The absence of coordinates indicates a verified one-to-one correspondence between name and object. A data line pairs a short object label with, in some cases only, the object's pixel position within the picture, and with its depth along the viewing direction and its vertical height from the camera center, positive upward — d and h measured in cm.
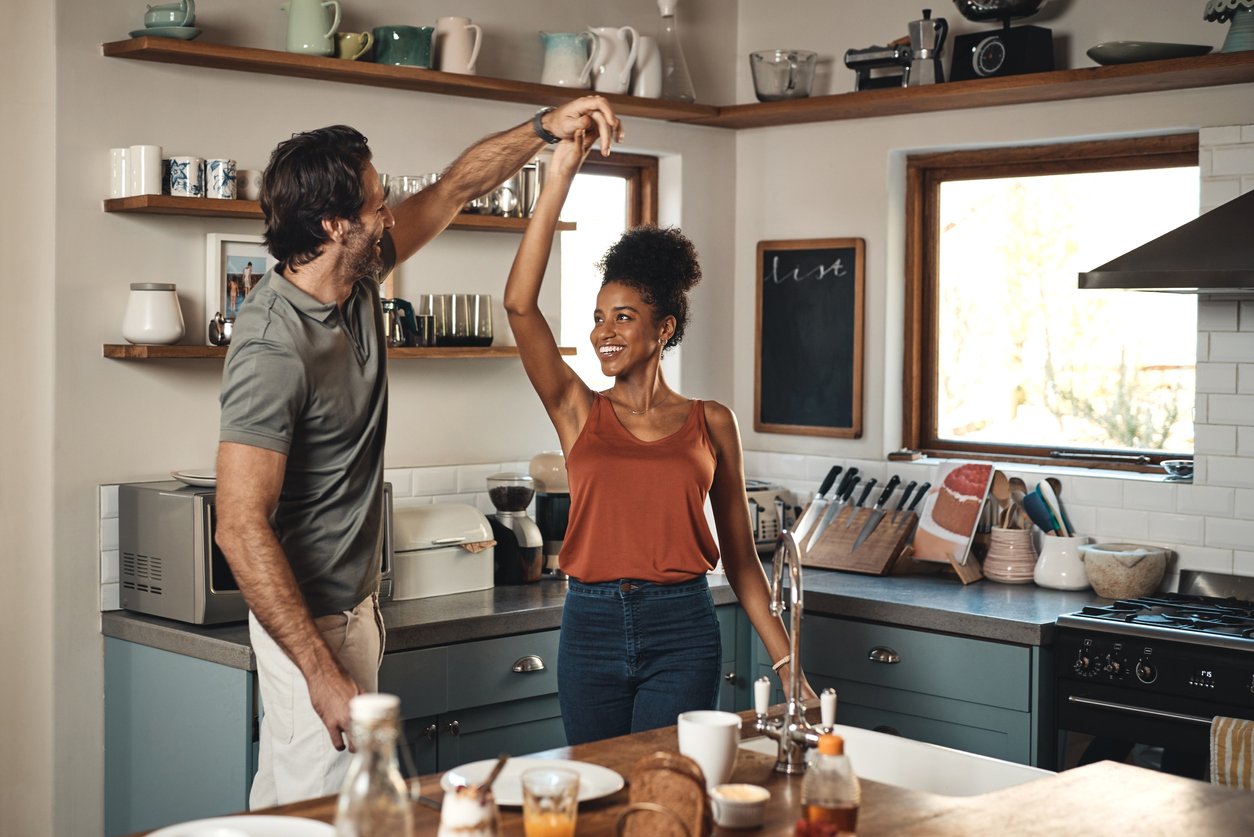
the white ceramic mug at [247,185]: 377 +52
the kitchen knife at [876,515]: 450 -40
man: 229 -12
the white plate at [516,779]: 185 -52
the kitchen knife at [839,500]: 461 -37
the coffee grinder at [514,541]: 406 -44
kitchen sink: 229 -61
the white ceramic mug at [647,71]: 466 +102
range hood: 353 +32
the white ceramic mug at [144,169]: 356 +53
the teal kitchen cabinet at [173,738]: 322 -83
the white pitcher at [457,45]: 417 +98
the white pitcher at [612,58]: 453 +103
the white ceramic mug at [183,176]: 363 +52
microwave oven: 336 -41
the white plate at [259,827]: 167 -53
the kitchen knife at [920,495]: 456 -34
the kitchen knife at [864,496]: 458 -35
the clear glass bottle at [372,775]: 126 -35
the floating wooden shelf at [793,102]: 369 +87
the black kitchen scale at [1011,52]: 423 +99
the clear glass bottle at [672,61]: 478 +108
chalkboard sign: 484 +17
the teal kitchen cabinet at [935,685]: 366 -79
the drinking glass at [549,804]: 163 -47
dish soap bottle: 167 -47
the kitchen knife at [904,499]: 455 -35
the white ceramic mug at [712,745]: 191 -47
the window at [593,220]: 482 +56
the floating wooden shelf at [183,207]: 351 +44
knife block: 441 -49
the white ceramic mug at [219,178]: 367 +52
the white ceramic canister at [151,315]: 356 +17
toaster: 461 -41
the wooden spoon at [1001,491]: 440 -31
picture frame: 377 +29
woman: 274 -25
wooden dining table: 183 -56
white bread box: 375 -44
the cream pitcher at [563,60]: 444 +100
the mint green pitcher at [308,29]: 383 +94
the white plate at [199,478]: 350 -23
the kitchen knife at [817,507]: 463 -39
